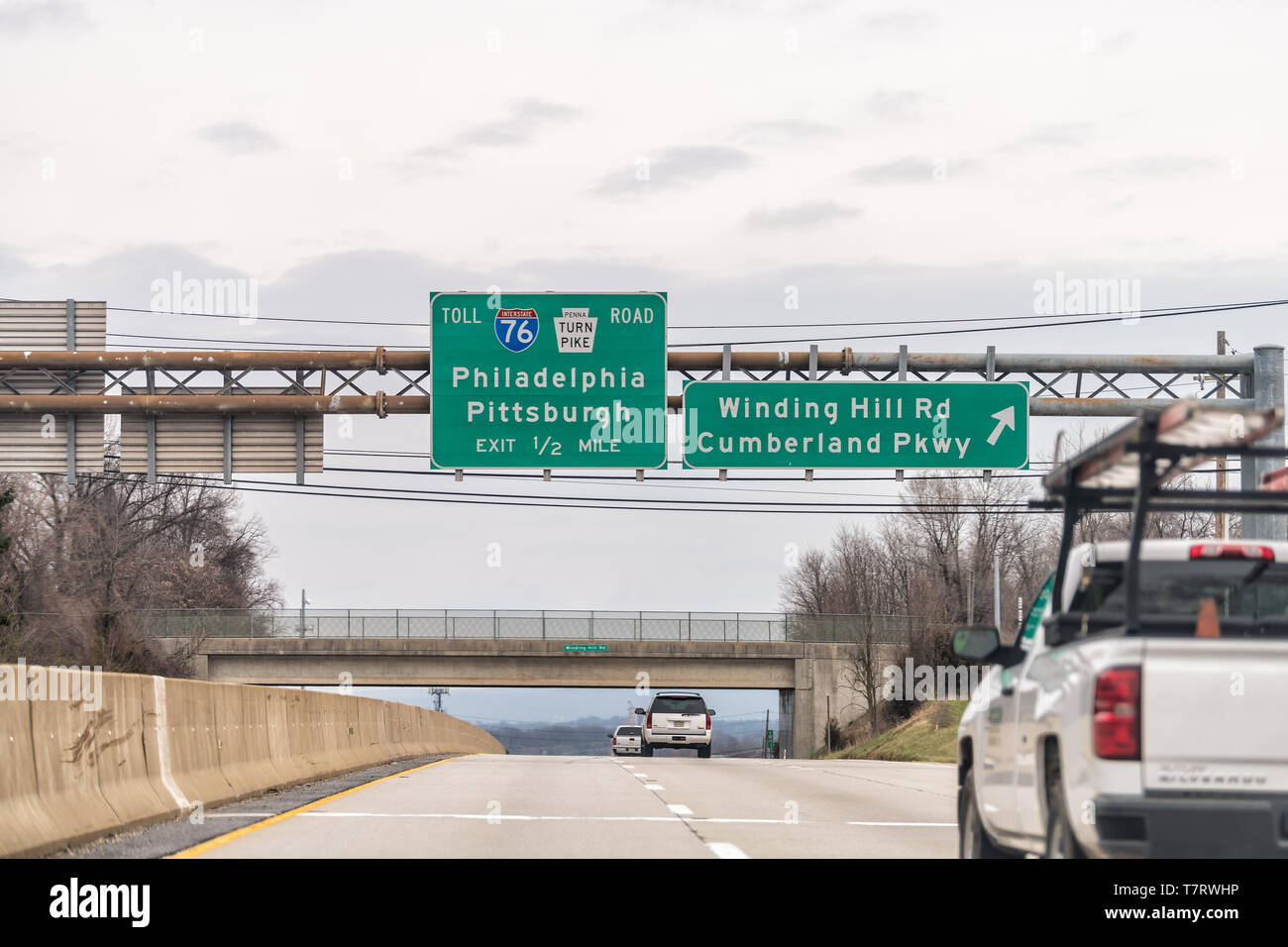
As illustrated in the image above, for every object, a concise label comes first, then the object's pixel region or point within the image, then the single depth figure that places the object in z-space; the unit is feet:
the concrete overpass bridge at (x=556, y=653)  205.77
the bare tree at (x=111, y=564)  183.11
